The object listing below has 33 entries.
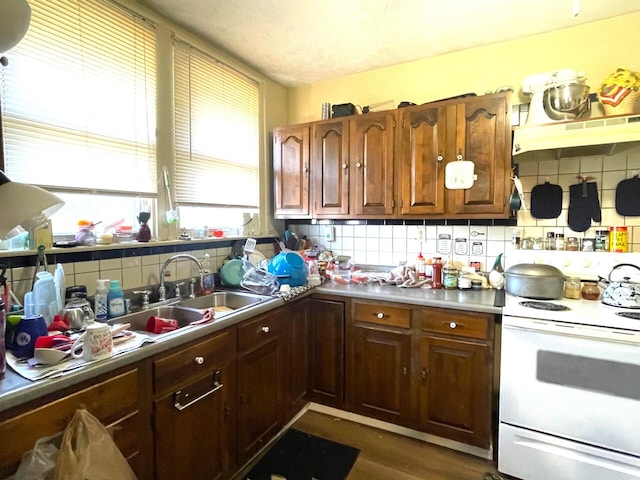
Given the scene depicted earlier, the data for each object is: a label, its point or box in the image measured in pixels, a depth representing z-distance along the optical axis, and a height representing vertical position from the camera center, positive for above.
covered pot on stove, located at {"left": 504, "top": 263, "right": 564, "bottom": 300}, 1.93 -0.29
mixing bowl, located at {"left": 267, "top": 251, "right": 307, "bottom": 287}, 2.26 -0.26
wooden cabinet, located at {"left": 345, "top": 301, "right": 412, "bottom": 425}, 2.10 -0.84
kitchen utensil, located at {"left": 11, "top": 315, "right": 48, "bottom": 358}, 1.13 -0.36
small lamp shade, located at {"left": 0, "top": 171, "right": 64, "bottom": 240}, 0.91 +0.07
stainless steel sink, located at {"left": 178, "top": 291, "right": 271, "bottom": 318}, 2.09 -0.45
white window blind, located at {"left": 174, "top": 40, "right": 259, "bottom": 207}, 2.17 +0.68
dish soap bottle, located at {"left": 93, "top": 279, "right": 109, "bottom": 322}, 1.59 -0.34
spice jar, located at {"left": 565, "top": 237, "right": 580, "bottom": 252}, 2.12 -0.09
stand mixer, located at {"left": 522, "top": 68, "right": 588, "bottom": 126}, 1.92 +0.81
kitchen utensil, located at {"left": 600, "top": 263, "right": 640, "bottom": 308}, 1.75 -0.33
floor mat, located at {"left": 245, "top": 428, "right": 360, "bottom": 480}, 1.81 -1.29
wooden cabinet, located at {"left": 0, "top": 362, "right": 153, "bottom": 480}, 0.93 -0.58
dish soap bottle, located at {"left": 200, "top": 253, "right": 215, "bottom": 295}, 2.20 -0.32
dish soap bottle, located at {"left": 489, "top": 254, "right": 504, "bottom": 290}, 2.24 -0.31
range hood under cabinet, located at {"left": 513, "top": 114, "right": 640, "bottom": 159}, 1.69 +0.49
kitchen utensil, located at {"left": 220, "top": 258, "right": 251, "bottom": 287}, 2.33 -0.31
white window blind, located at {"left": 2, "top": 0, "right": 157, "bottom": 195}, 1.47 +0.62
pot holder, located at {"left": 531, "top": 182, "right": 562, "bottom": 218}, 2.17 +0.19
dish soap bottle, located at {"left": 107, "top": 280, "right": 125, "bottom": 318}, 1.63 -0.35
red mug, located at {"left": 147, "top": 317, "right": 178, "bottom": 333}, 1.65 -0.47
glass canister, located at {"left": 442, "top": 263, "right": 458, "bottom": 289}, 2.27 -0.32
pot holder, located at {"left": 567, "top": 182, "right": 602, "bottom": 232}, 2.08 +0.15
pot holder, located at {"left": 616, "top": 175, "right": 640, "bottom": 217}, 1.98 +0.19
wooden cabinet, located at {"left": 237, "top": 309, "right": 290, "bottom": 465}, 1.77 -0.84
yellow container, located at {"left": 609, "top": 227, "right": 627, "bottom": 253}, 1.99 -0.05
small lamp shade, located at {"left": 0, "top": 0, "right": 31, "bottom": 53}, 0.90 +0.56
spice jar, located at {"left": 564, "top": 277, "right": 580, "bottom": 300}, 1.99 -0.34
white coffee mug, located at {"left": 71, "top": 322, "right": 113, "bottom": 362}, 1.13 -0.39
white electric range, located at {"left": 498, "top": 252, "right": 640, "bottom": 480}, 1.54 -0.78
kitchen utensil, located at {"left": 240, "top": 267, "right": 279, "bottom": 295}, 2.23 -0.35
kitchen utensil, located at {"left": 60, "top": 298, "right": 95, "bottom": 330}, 1.41 -0.36
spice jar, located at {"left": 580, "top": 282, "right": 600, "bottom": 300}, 1.95 -0.35
